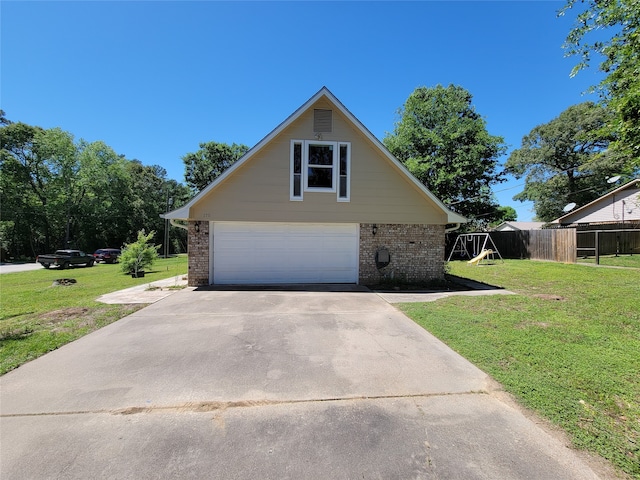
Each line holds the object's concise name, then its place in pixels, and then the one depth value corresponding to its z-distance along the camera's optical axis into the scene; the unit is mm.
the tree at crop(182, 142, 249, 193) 33250
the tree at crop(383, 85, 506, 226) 23047
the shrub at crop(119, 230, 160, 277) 13992
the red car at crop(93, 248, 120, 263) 26562
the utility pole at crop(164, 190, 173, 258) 33594
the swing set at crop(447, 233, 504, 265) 21439
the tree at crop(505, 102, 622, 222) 29531
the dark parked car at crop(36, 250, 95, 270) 20453
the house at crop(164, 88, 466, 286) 9523
